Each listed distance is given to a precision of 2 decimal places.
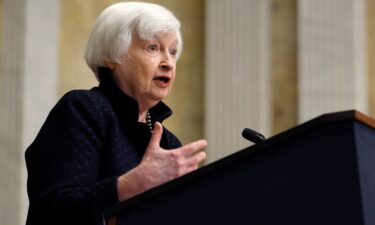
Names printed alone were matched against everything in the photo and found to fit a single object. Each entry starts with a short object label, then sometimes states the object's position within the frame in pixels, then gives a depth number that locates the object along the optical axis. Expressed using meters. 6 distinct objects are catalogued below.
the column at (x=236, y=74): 14.69
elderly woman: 5.03
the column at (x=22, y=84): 12.97
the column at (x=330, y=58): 14.38
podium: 4.21
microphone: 5.48
